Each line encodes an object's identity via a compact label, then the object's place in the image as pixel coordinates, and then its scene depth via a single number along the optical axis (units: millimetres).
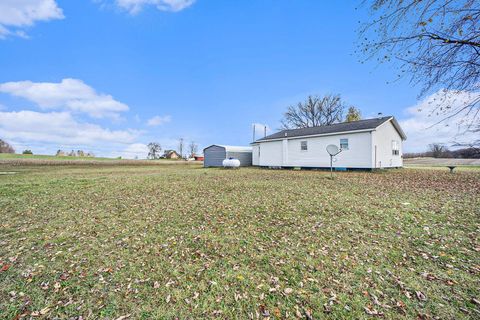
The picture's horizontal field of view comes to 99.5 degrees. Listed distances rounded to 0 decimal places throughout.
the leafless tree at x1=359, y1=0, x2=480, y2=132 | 3455
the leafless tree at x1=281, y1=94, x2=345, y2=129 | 36312
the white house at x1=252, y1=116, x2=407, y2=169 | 15898
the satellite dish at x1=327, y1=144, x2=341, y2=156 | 13273
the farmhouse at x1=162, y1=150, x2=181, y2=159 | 77188
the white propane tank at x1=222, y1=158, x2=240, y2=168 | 22594
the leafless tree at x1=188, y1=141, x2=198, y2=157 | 79188
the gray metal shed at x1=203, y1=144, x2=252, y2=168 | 26547
